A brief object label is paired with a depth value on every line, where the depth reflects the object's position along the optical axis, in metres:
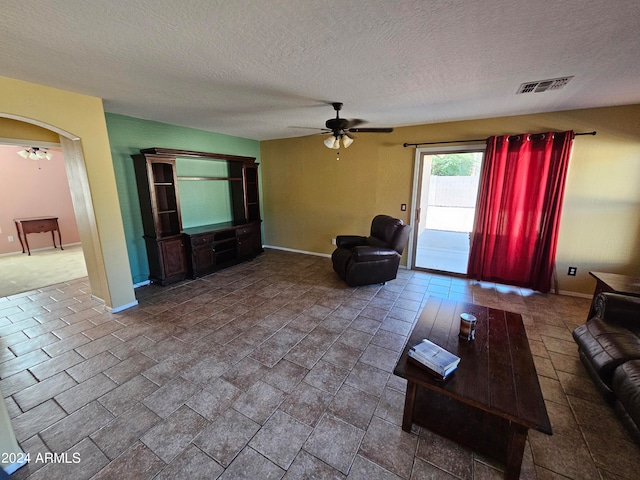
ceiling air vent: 2.31
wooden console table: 5.30
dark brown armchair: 3.74
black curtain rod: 3.78
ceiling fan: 3.02
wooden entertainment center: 3.69
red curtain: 3.39
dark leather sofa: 1.56
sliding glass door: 4.25
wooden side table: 2.35
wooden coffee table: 1.29
